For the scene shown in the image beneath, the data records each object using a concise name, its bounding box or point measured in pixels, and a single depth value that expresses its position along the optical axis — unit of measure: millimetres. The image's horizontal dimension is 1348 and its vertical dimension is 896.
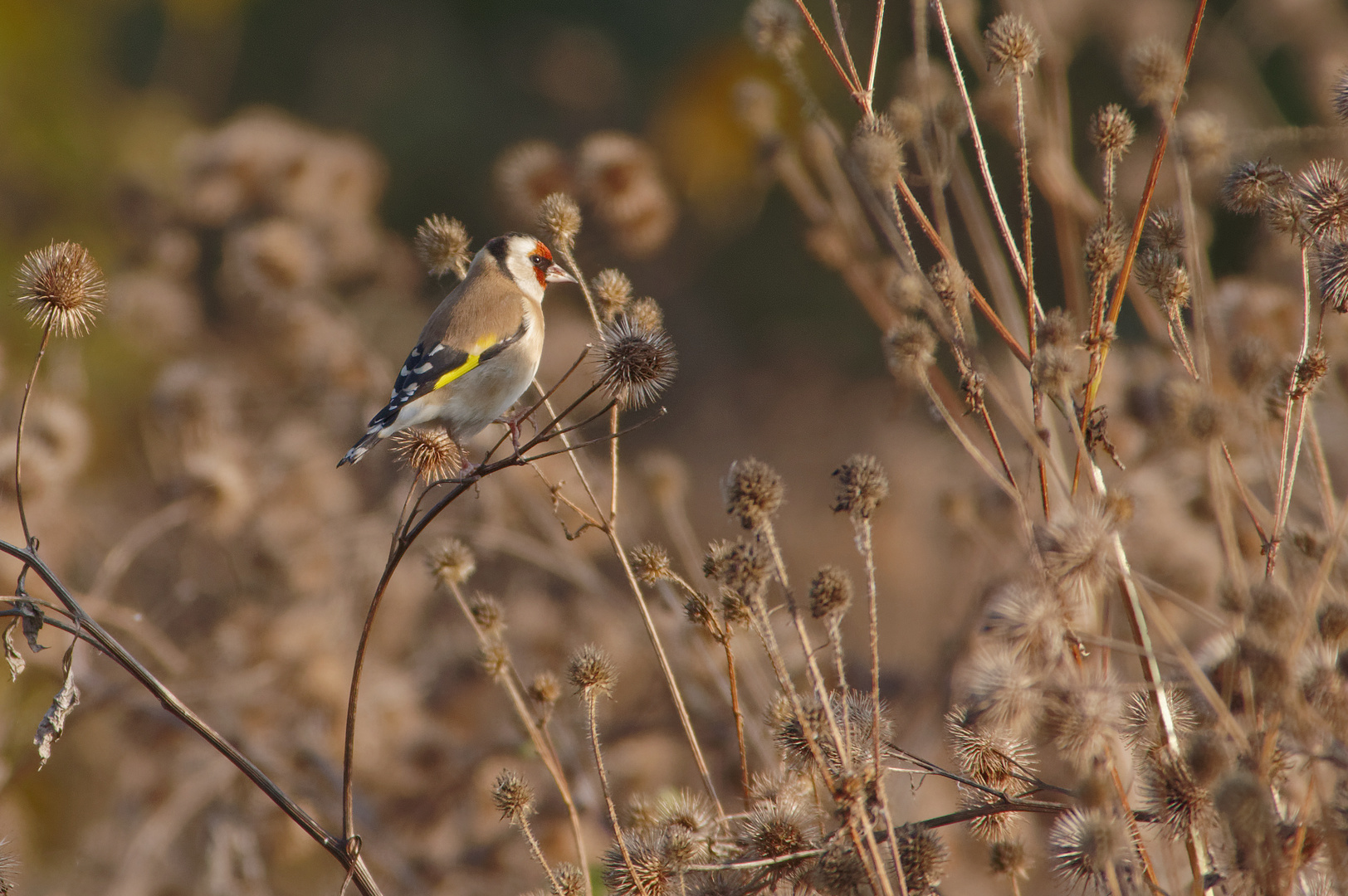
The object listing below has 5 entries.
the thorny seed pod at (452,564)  5379
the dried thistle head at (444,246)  5652
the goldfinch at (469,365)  7336
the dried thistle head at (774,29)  6738
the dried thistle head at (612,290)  5422
